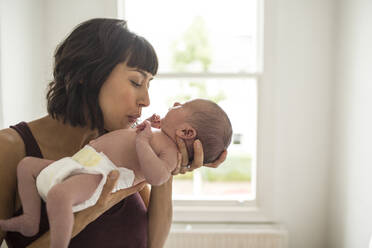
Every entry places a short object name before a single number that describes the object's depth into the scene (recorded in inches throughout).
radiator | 97.1
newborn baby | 39.5
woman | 48.0
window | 105.9
